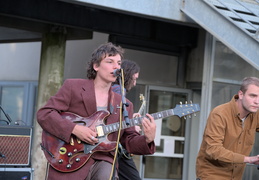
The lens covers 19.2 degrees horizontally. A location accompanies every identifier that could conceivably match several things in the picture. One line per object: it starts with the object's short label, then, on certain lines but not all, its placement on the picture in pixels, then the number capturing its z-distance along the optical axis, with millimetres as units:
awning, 10240
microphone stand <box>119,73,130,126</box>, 5582
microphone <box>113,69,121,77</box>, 5746
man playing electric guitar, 5729
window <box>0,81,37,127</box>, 15784
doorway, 14964
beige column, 13829
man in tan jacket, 6667
